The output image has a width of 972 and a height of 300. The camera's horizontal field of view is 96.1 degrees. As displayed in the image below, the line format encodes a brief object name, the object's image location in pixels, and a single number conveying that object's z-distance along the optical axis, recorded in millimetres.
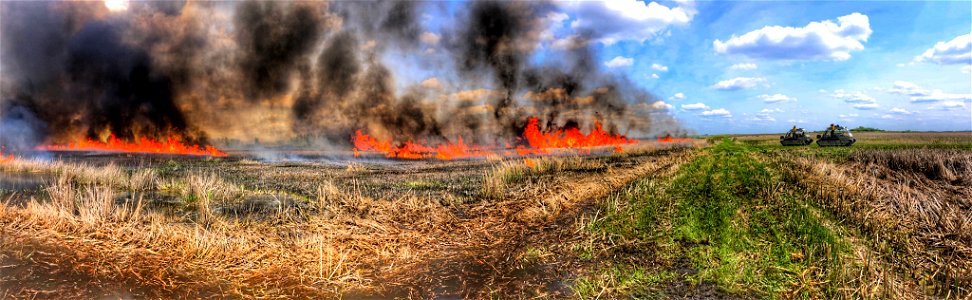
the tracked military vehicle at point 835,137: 39638
